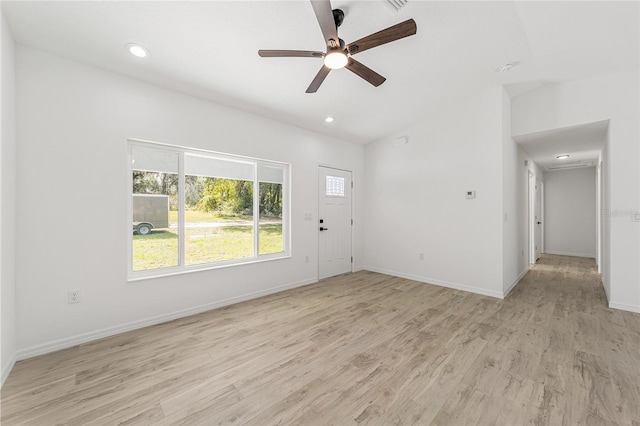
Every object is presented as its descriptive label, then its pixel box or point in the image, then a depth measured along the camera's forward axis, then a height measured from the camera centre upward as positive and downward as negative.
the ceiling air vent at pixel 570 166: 6.43 +1.24
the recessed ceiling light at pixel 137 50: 2.34 +1.55
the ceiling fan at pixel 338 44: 1.77 +1.35
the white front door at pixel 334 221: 4.81 -0.17
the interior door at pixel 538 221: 6.48 -0.23
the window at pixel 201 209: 2.96 +0.05
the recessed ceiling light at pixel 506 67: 3.19 +1.87
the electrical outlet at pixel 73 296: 2.44 -0.81
